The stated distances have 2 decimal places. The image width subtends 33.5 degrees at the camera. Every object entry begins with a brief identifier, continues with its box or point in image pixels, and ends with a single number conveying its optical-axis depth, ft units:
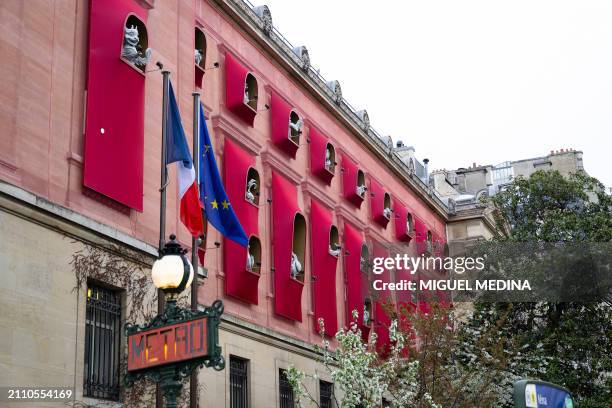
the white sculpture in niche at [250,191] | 119.34
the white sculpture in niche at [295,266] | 128.25
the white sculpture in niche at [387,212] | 164.70
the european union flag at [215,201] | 90.99
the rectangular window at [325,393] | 131.23
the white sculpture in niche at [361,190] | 152.46
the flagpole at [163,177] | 75.82
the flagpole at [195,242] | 79.51
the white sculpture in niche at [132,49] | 95.04
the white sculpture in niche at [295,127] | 134.41
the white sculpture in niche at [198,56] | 113.19
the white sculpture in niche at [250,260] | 116.98
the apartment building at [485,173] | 235.20
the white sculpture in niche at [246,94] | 123.13
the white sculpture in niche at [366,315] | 147.95
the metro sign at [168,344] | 48.03
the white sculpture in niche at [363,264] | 151.13
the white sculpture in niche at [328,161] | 143.65
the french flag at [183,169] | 83.46
